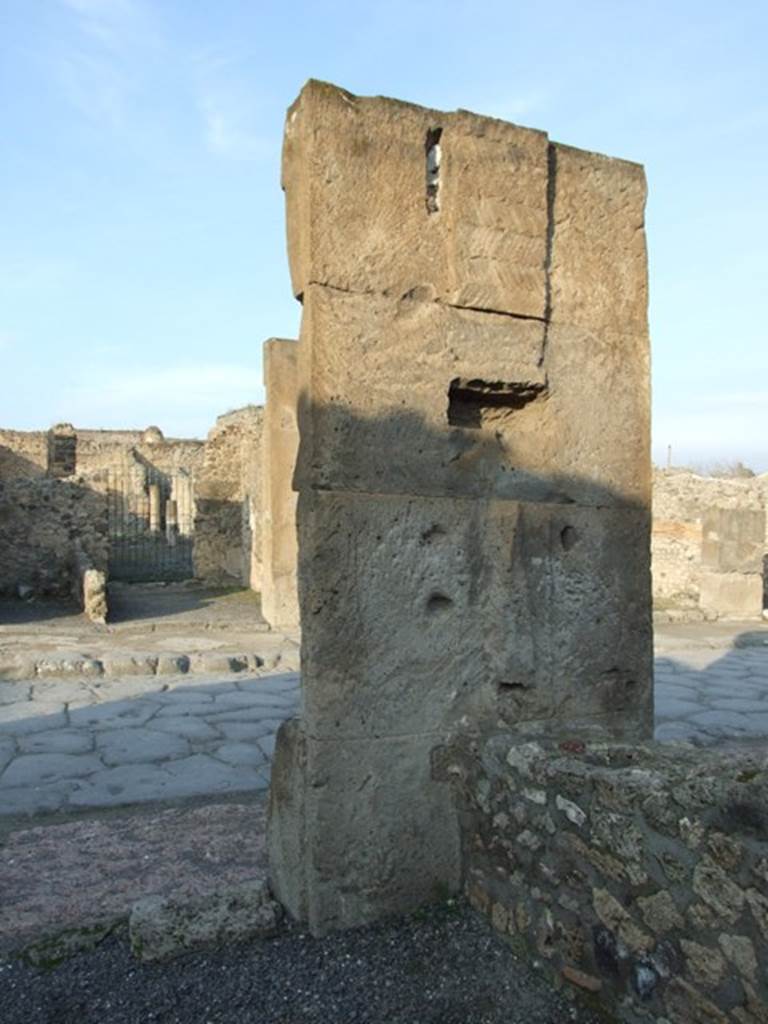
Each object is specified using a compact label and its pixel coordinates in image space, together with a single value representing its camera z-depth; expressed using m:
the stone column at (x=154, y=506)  20.95
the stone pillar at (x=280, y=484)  9.10
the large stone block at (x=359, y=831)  2.58
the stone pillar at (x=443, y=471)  2.60
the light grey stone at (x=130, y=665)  6.61
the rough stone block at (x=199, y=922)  2.46
